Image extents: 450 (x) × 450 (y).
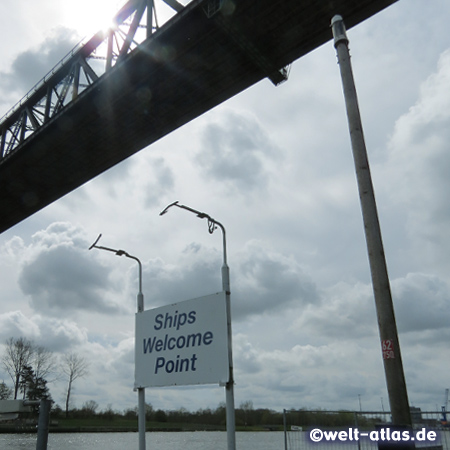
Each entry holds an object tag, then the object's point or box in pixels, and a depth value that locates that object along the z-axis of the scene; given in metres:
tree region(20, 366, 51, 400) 80.19
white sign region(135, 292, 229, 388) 10.38
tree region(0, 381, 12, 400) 80.94
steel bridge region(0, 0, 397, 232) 22.09
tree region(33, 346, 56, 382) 82.46
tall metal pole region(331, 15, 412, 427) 6.56
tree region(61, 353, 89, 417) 96.11
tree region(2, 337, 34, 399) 77.94
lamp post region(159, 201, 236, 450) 10.07
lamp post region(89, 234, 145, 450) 12.93
